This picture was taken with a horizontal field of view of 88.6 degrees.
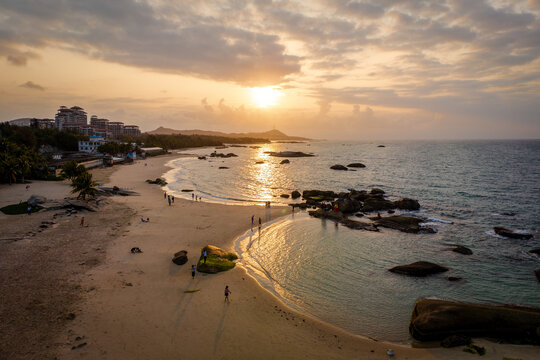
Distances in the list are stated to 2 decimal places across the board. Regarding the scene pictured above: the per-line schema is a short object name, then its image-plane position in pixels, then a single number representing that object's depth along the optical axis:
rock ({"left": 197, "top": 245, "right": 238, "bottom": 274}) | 22.80
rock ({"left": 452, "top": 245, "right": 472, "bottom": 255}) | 28.66
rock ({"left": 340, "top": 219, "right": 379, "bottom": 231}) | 36.22
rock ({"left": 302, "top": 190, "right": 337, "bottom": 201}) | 52.47
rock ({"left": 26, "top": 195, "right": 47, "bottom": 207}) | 37.09
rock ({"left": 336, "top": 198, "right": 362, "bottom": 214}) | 44.34
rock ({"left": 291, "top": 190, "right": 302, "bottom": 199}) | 54.87
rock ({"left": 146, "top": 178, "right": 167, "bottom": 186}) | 65.06
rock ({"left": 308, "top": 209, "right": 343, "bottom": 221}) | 40.44
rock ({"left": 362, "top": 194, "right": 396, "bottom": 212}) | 45.61
